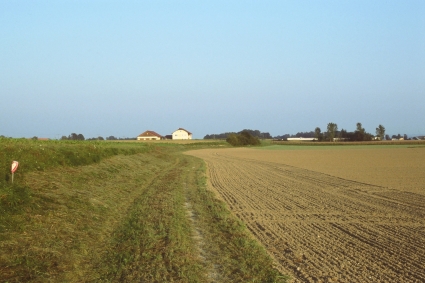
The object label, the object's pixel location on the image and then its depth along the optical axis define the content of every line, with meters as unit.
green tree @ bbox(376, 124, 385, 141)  173.62
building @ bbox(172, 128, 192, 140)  166.75
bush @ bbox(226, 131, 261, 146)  126.38
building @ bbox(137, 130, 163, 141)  155.41
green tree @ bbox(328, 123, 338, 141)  161.20
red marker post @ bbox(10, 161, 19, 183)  11.36
